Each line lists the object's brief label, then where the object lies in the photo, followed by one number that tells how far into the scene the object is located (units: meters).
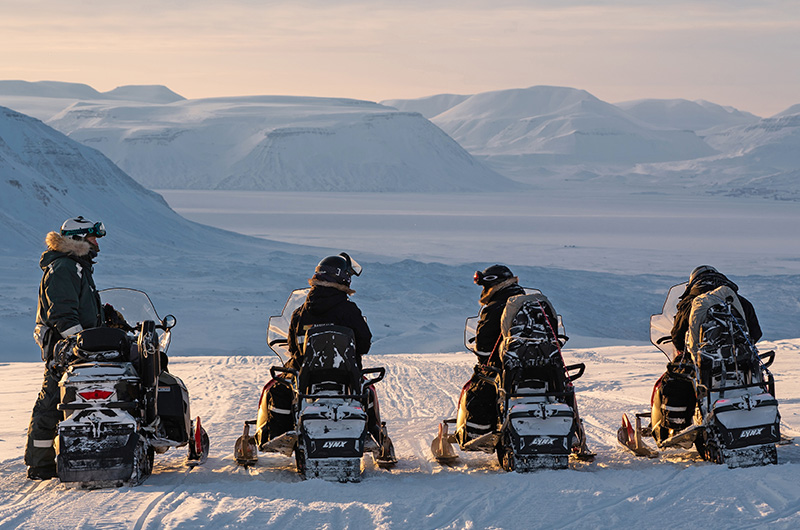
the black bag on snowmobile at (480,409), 11.95
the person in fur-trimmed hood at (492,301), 11.98
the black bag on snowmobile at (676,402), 11.99
